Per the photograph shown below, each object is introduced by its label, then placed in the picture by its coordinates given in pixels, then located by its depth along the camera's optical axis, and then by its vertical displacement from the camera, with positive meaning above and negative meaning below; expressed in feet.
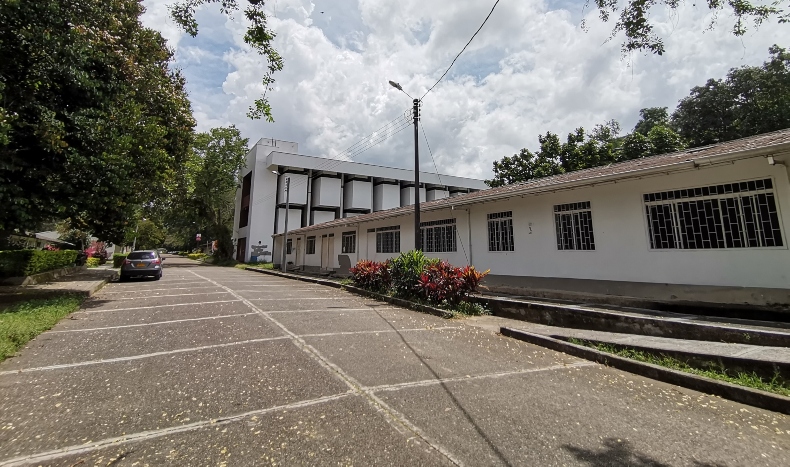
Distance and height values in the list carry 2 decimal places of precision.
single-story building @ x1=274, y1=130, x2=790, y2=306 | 22.76 +3.63
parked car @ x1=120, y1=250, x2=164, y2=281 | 57.41 +1.13
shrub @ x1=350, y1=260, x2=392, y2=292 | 40.63 -0.48
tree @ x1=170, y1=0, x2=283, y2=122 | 17.51 +12.52
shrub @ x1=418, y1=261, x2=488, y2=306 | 30.53 -1.13
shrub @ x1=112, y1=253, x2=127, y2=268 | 100.94 +3.45
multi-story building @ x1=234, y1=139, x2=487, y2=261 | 115.96 +28.34
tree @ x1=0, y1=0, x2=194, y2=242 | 24.27 +12.59
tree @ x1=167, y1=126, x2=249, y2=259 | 120.98 +31.66
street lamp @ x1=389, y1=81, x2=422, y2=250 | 38.47 +10.63
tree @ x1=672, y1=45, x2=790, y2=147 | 65.46 +34.31
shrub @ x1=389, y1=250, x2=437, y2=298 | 34.81 +0.01
